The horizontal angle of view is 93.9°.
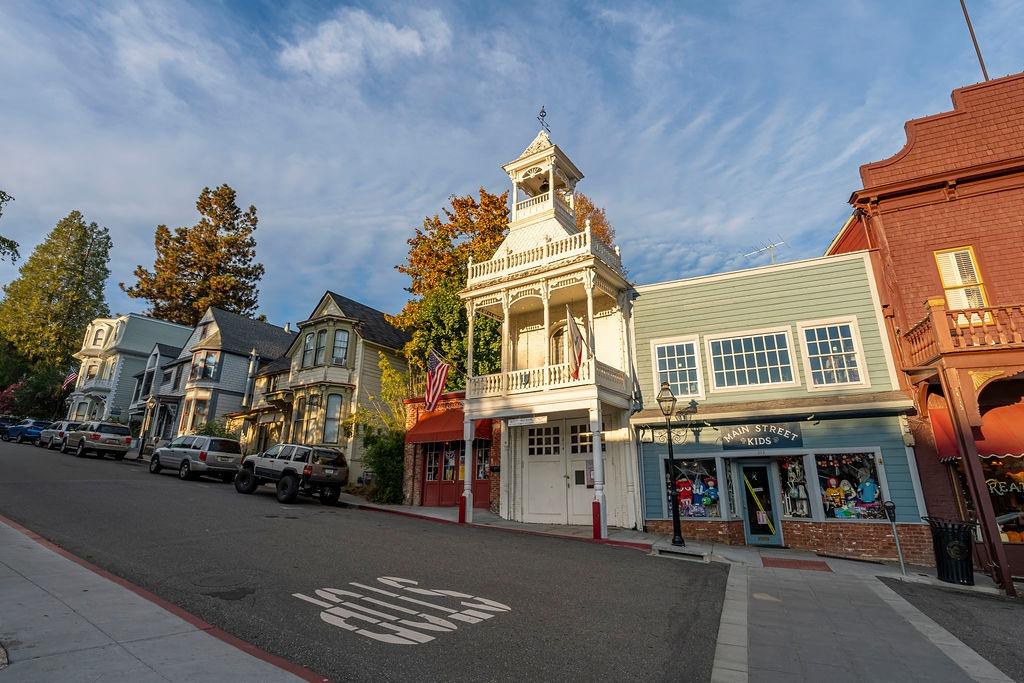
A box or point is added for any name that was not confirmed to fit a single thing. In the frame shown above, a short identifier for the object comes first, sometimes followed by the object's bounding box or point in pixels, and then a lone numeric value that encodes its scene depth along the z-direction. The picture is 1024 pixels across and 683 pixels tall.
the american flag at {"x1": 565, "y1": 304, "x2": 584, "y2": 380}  13.67
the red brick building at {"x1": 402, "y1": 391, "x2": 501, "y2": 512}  16.92
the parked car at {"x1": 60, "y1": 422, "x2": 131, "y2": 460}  26.12
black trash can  8.97
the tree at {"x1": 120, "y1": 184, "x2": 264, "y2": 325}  47.38
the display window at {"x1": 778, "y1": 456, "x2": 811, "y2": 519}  12.12
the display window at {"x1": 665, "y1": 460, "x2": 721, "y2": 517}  12.93
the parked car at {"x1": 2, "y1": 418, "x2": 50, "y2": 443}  32.70
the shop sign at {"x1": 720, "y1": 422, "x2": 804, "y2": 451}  12.34
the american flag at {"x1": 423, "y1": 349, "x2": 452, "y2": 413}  15.95
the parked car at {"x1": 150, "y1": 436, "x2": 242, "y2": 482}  19.61
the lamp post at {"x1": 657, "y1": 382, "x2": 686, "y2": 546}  11.68
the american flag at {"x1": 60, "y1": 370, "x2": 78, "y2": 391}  42.13
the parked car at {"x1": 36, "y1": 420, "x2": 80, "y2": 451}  27.89
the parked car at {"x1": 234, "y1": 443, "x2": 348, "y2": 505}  15.71
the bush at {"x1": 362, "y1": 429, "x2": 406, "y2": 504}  18.28
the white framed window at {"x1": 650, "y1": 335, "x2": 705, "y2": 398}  14.09
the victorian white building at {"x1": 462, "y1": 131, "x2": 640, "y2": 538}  13.96
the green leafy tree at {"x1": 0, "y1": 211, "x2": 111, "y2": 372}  44.41
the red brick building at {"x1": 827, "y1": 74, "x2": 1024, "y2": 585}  9.76
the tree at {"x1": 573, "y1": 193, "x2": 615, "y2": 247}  27.59
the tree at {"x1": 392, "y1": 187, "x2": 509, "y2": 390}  21.84
